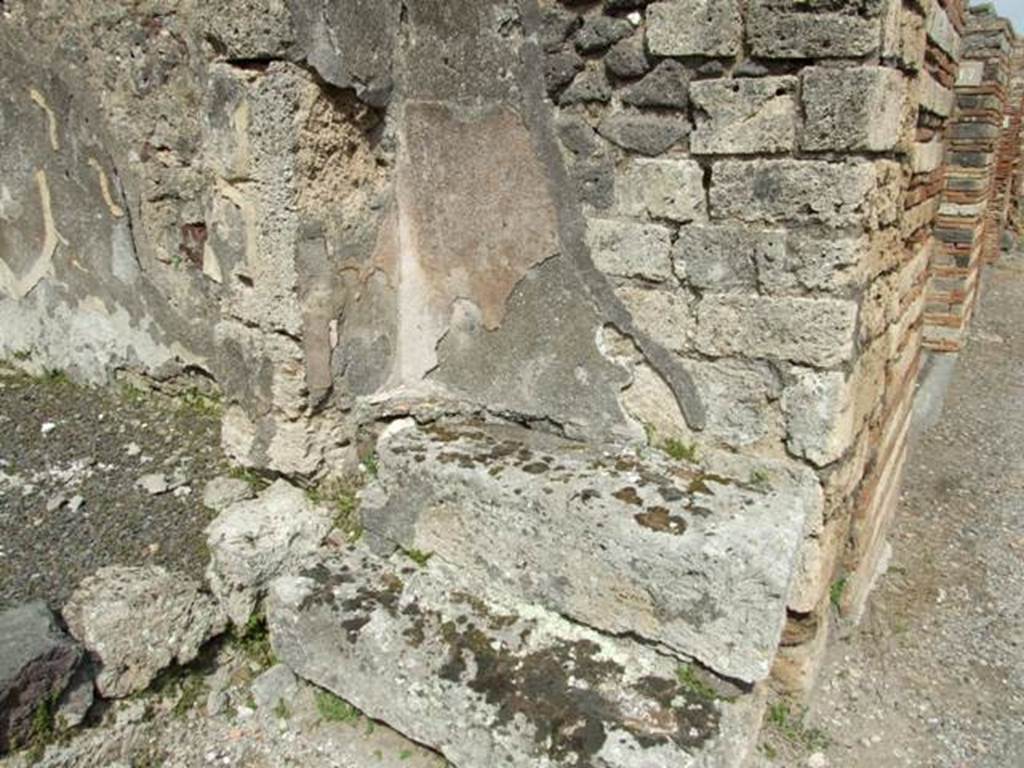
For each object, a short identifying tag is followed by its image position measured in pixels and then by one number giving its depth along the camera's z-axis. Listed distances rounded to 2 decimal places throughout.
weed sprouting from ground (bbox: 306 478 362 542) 2.77
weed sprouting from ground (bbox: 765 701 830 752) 2.57
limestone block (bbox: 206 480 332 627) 2.53
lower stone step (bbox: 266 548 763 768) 2.02
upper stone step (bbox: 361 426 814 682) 2.10
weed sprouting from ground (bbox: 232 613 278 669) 2.58
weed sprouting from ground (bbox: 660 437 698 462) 2.58
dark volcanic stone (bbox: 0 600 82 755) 2.04
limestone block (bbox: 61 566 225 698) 2.28
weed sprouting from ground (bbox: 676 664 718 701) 2.14
